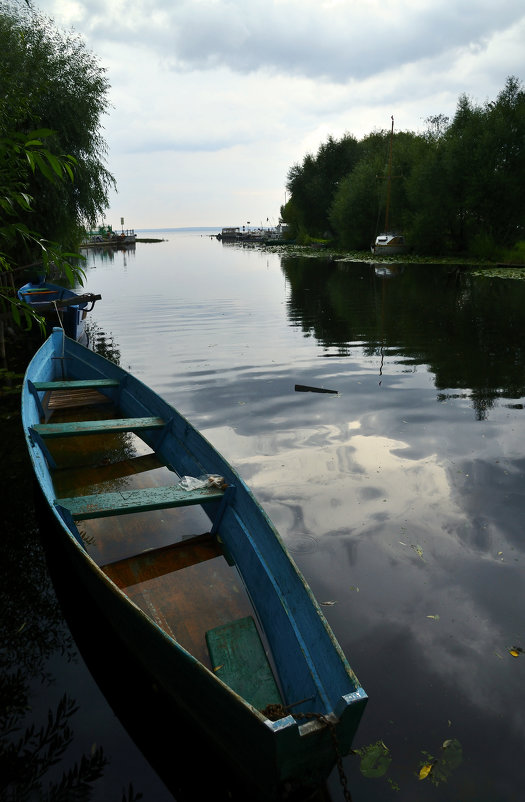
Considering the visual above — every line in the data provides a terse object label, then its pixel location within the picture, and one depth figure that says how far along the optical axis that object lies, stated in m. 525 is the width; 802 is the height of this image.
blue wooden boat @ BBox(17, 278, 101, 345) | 15.73
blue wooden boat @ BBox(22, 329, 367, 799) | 2.75
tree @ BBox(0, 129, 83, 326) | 2.64
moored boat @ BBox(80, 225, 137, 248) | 94.12
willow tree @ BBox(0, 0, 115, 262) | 19.05
